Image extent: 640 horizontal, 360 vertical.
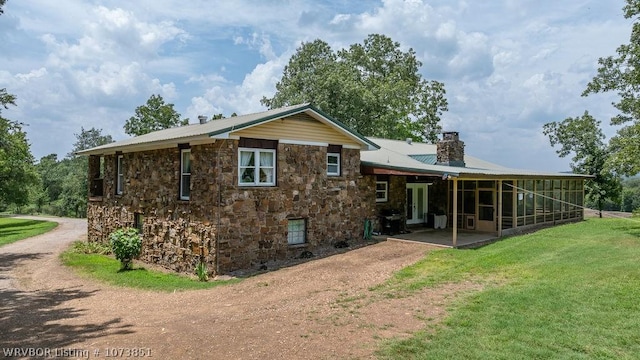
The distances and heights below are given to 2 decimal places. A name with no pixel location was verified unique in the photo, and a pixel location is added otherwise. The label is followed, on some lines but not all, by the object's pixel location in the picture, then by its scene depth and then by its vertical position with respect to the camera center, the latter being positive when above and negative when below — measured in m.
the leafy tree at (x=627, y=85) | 15.91 +4.53
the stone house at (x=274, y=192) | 11.90 -0.36
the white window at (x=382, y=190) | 16.88 -0.31
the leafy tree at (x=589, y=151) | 25.30 +2.19
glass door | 18.97 -0.93
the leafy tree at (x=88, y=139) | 65.69 +6.32
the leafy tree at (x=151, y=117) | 35.41 +5.29
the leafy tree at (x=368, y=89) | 32.03 +7.84
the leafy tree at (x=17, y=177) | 29.92 +0.08
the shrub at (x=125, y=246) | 13.07 -2.06
